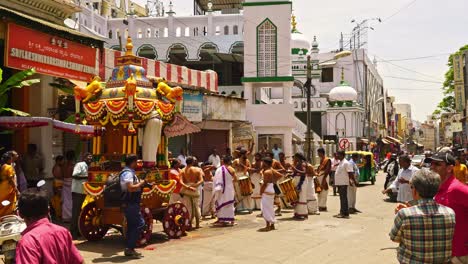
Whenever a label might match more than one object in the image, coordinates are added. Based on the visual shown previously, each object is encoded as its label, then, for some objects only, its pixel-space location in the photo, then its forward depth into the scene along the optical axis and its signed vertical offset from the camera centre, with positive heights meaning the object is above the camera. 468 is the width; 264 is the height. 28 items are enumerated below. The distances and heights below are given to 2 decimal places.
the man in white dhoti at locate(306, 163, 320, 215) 13.73 -1.36
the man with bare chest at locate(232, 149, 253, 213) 14.02 -0.67
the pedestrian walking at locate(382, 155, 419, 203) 11.24 -0.72
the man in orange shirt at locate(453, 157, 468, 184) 9.70 -0.48
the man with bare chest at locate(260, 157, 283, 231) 11.26 -0.99
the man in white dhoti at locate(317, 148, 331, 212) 13.91 -0.80
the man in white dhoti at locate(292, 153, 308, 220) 12.93 -0.94
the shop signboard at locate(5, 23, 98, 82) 11.38 +2.29
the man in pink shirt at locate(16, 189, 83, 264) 3.40 -0.61
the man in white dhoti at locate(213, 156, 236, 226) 11.92 -1.07
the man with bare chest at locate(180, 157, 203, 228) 11.34 -0.78
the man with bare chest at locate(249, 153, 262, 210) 14.70 -0.79
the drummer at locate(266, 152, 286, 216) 13.75 -1.09
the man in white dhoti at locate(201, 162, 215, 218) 13.59 -1.25
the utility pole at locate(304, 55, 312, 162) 22.05 +2.13
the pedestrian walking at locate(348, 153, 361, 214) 14.31 -1.44
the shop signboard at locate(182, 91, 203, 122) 19.42 +1.62
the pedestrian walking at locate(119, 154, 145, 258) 8.20 -0.89
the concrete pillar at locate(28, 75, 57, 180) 13.56 +0.56
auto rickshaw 25.14 -0.97
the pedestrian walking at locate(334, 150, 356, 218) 13.28 -0.90
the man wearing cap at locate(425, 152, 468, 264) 4.83 -0.60
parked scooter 5.11 -0.91
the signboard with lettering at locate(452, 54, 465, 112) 37.92 +4.91
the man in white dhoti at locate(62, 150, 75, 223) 11.55 -1.01
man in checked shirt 4.27 -0.67
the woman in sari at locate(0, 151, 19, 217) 8.50 -0.64
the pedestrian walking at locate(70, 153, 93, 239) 9.94 -0.89
